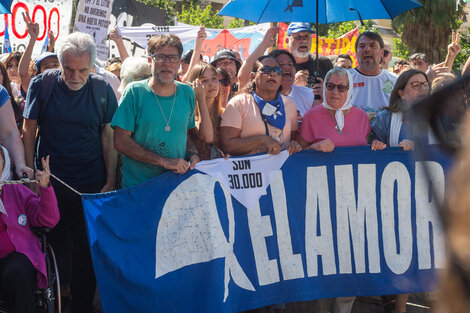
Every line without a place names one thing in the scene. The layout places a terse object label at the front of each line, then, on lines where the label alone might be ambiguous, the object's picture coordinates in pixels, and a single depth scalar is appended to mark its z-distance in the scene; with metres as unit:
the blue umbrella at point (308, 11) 6.25
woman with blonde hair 4.91
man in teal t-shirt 4.16
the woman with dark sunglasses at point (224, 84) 5.40
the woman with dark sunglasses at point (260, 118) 4.60
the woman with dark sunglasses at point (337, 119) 4.81
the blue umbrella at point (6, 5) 6.12
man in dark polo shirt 4.30
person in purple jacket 3.57
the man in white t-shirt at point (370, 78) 5.78
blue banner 4.11
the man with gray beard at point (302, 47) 6.47
